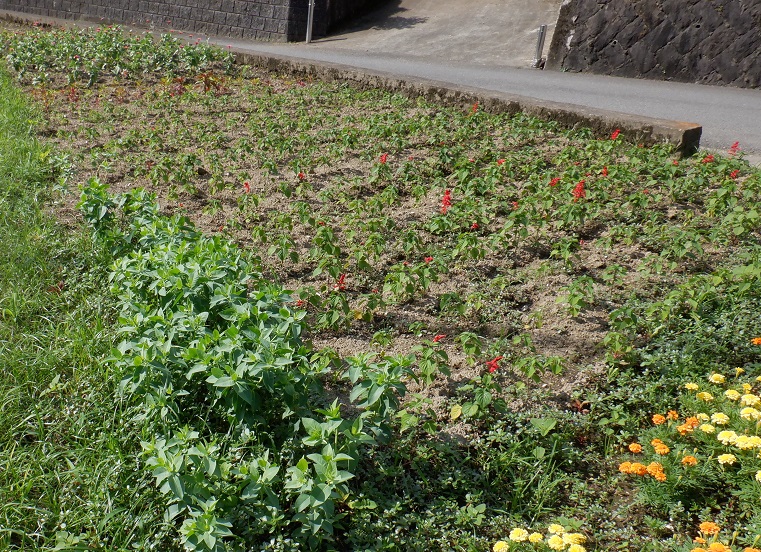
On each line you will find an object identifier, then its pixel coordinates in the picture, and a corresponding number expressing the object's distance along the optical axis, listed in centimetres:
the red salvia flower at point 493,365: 330
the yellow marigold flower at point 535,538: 249
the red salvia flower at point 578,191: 502
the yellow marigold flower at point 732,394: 305
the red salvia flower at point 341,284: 406
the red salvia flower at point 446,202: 501
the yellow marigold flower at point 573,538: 244
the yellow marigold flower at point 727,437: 279
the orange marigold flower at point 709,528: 248
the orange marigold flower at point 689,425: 293
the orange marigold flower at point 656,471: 270
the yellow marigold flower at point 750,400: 297
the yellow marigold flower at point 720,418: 289
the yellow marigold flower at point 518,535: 248
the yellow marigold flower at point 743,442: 271
